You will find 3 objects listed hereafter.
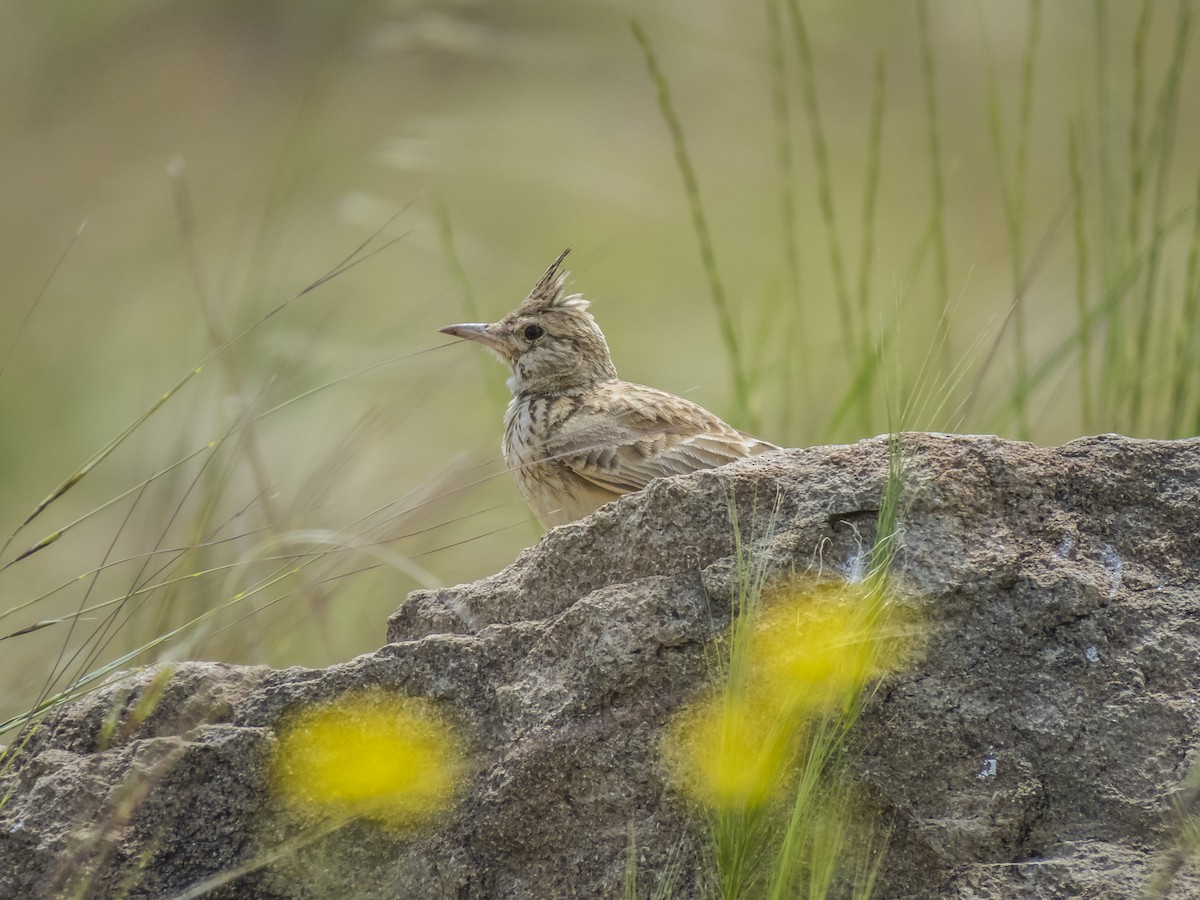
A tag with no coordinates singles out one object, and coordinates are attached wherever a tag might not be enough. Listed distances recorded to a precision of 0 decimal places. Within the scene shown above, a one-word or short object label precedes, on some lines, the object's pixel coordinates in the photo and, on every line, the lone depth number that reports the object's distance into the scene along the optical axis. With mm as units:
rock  4672
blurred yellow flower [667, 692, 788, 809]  4426
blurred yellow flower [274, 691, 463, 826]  4965
